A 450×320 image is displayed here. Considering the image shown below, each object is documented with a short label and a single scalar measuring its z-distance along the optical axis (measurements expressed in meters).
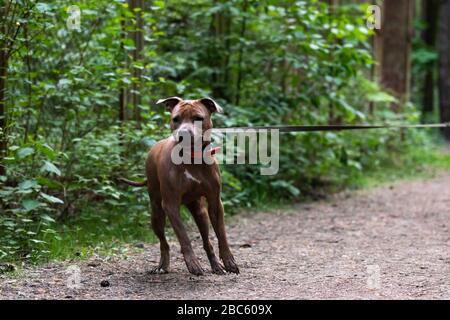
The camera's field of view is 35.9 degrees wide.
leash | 6.30
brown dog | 5.41
